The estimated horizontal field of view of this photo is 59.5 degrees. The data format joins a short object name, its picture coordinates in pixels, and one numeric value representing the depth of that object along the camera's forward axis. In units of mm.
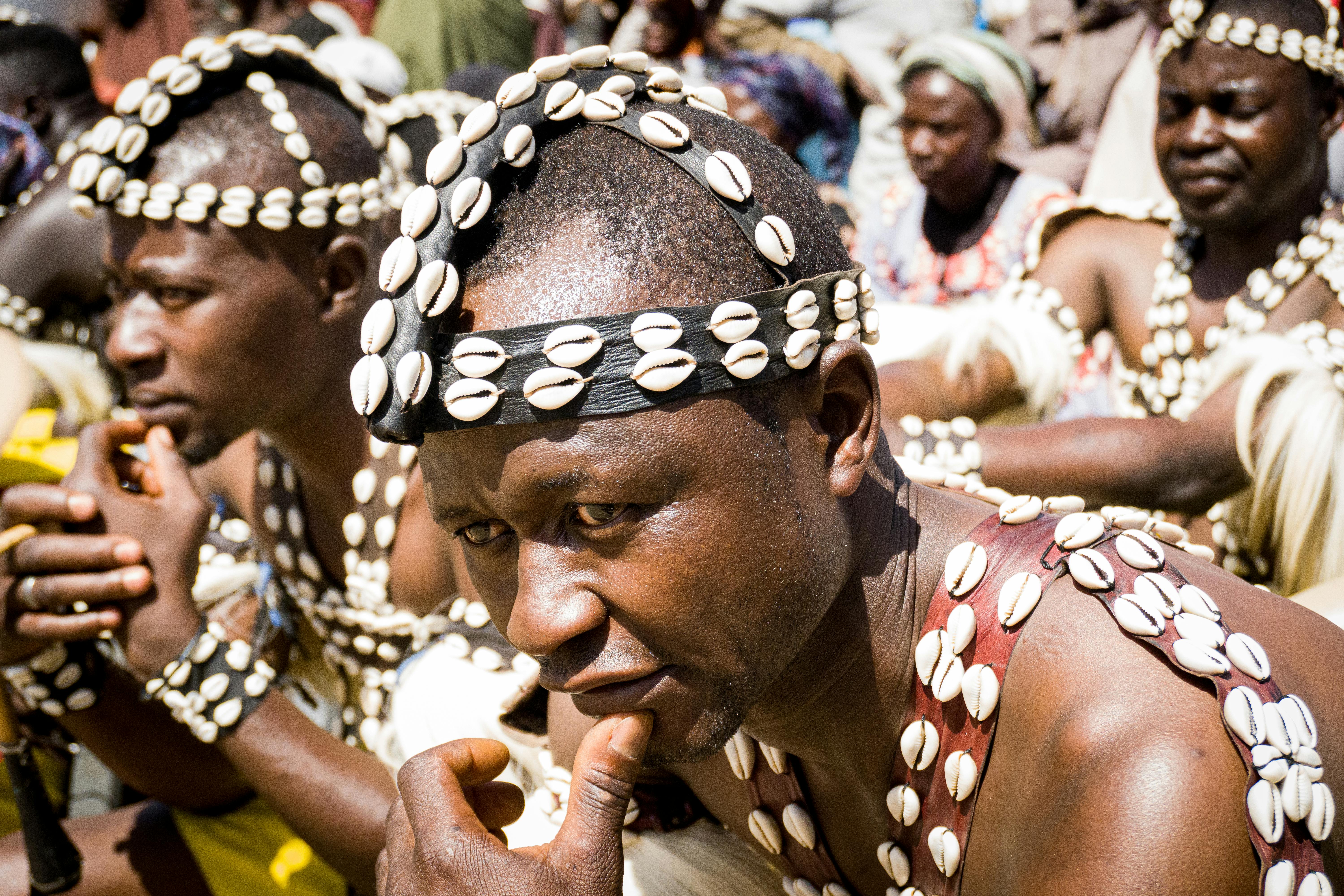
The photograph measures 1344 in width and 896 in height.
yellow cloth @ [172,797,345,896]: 2918
